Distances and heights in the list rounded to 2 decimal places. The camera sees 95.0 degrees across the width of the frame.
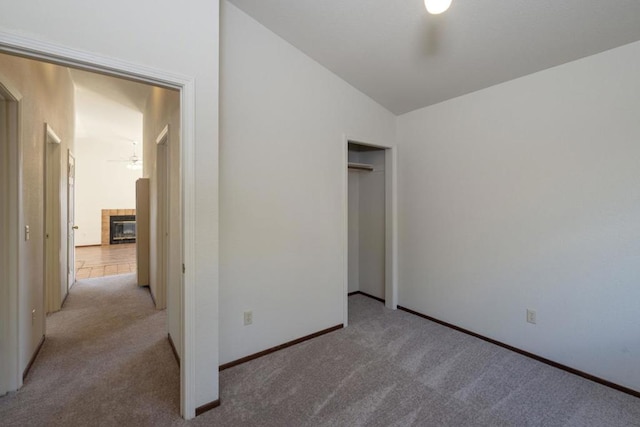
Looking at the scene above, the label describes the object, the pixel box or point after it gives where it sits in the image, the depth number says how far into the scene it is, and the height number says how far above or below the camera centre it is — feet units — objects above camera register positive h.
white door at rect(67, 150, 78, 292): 13.76 -0.47
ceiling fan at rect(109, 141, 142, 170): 26.31 +4.87
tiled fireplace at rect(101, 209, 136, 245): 29.14 -1.09
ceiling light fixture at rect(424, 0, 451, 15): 4.30 +3.10
